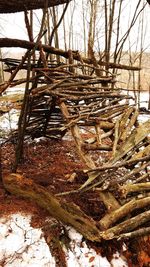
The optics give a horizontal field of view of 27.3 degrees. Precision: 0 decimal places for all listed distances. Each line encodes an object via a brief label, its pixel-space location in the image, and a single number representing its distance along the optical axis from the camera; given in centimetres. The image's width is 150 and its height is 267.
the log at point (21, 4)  248
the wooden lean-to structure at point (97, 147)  207
